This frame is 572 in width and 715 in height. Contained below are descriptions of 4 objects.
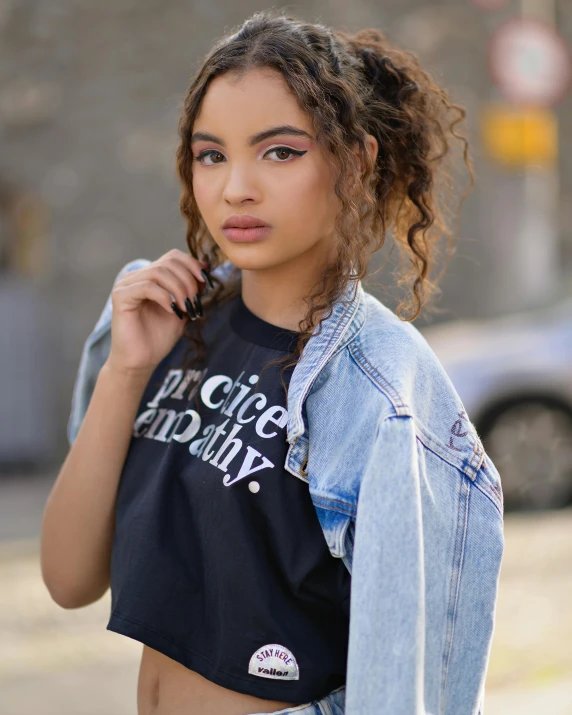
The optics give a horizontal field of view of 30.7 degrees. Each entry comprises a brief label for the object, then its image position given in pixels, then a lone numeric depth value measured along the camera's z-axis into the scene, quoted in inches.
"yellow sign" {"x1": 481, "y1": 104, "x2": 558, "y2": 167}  313.0
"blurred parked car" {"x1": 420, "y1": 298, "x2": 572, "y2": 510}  239.6
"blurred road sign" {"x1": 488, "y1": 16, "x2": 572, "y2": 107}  317.1
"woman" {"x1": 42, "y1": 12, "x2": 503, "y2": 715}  57.6
